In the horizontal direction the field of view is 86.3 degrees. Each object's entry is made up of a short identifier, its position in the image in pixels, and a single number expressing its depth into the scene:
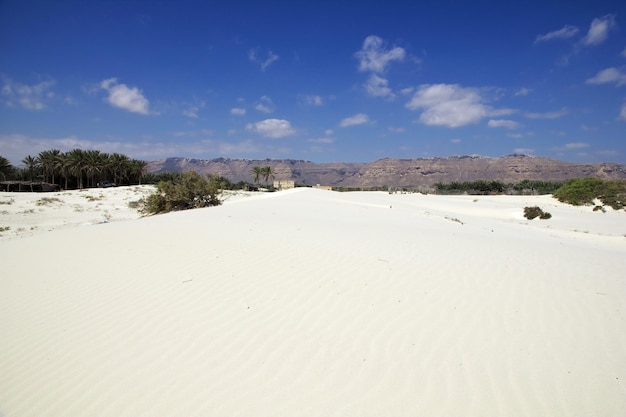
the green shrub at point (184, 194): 17.41
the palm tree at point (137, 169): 49.25
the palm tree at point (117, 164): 47.00
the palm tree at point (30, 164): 46.71
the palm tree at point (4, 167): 39.03
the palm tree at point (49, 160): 45.19
